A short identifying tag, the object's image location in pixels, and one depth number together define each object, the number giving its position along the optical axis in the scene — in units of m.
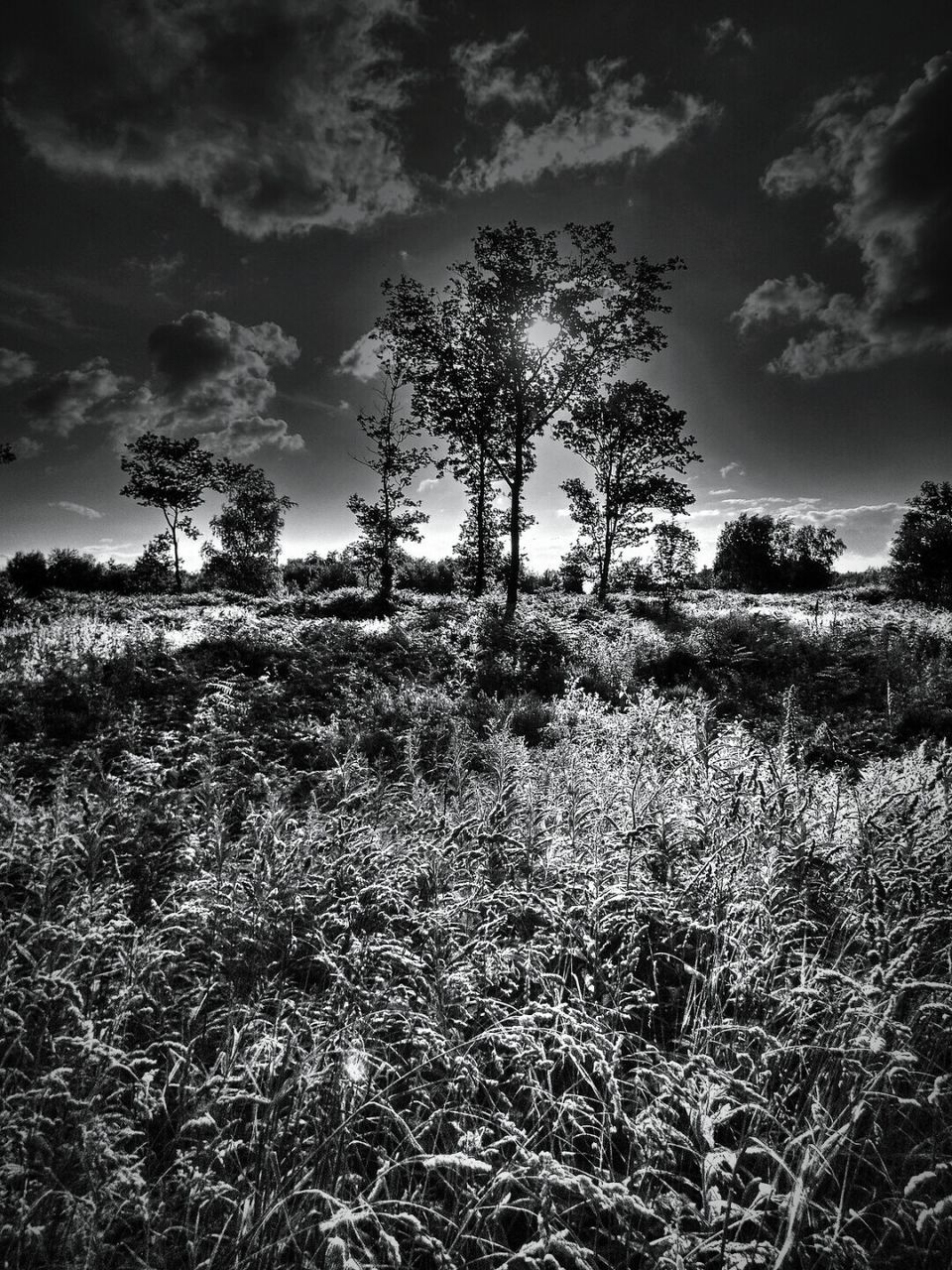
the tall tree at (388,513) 21.83
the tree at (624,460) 19.36
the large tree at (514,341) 16.55
